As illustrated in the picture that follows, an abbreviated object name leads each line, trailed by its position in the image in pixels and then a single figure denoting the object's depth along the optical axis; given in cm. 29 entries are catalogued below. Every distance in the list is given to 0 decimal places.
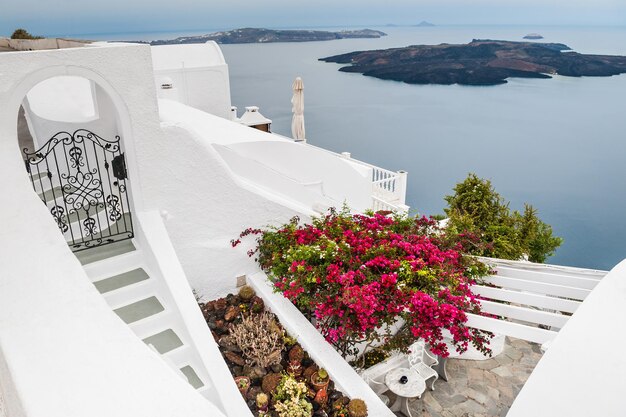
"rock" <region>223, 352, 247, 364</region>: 597
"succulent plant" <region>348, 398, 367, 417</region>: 514
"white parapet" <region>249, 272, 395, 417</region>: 545
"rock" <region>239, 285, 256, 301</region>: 726
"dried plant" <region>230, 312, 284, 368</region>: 595
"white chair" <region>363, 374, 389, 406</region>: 674
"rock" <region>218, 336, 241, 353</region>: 619
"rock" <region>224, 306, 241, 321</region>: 678
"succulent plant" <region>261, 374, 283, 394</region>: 555
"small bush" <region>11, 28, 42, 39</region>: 1255
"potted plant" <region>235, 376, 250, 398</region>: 555
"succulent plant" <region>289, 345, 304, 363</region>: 602
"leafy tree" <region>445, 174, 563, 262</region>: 949
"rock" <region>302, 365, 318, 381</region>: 579
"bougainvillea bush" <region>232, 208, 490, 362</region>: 531
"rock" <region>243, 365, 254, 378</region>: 578
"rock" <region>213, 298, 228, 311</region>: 710
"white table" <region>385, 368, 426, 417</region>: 646
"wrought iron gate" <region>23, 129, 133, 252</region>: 636
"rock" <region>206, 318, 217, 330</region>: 660
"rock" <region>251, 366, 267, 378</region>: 578
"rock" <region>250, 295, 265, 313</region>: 700
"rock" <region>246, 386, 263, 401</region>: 549
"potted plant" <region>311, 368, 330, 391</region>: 558
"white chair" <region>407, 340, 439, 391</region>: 706
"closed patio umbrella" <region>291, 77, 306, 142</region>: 1612
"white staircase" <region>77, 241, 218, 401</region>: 547
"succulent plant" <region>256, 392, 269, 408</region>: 535
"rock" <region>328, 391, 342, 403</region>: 546
